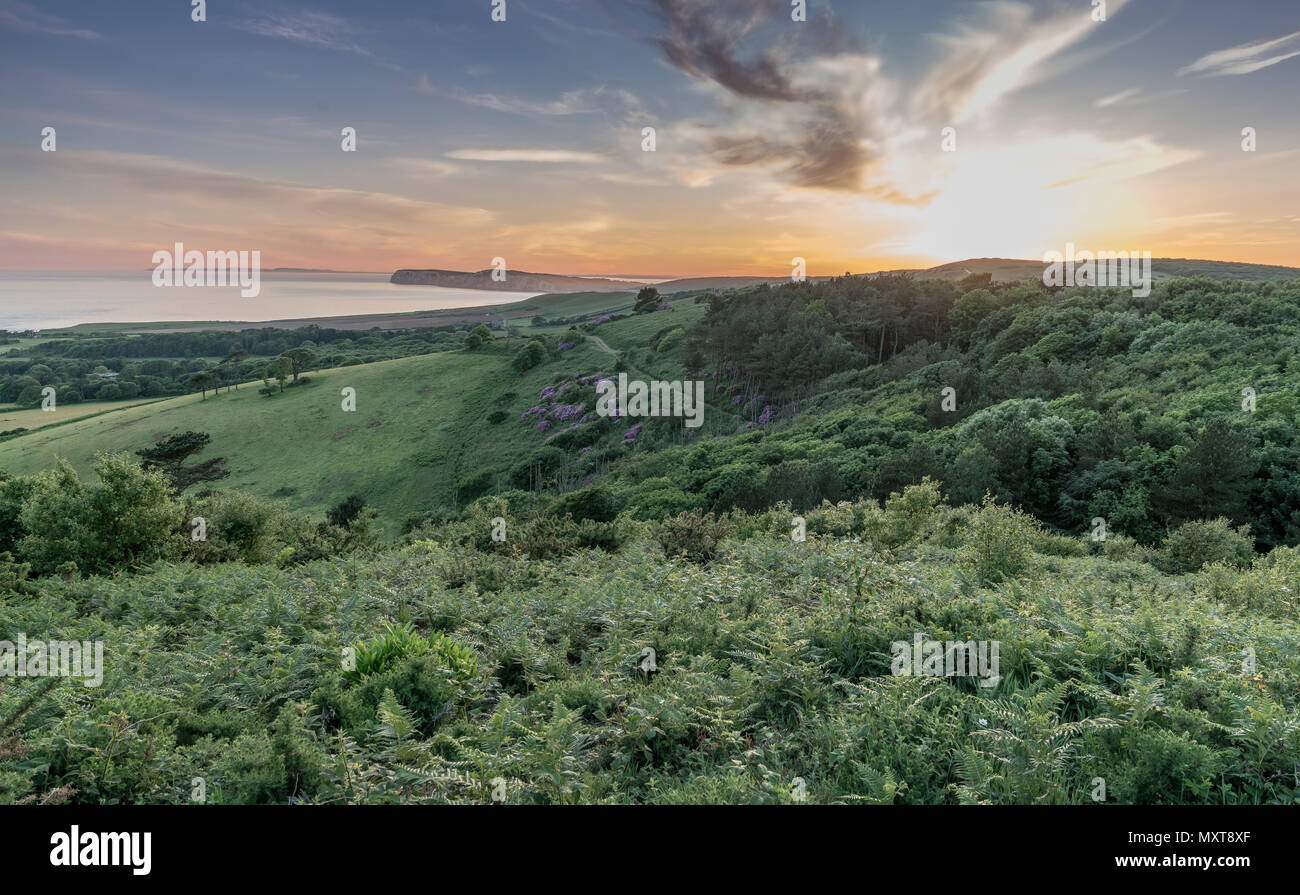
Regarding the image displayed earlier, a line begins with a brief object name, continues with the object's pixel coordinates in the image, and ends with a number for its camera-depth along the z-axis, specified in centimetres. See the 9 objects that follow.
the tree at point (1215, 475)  2384
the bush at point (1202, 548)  1548
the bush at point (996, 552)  1096
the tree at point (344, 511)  5619
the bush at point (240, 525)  2066
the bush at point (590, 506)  3244
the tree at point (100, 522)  1722
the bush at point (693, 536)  1560
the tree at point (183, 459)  6800
